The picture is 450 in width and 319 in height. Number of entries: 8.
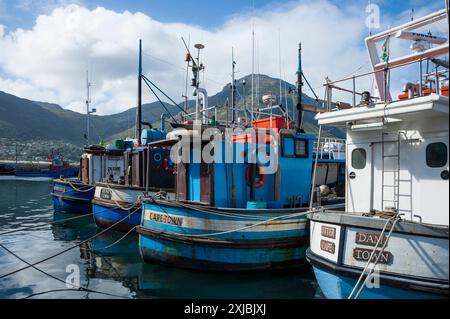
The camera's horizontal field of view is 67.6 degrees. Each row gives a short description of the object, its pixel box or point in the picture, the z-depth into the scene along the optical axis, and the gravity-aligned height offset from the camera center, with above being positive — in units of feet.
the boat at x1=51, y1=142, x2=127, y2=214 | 61.52 -3.54
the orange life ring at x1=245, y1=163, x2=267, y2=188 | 33.30 -1.34
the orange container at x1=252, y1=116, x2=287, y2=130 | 35.17 +4.26
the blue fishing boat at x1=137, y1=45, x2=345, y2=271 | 28.43 -3.79
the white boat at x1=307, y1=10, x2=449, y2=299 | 17.87 -2.26
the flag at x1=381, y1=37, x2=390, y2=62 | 25.39 +8.73
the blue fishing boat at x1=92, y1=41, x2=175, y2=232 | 44.88 -3.28
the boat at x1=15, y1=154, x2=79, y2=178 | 169.07 -5.47
